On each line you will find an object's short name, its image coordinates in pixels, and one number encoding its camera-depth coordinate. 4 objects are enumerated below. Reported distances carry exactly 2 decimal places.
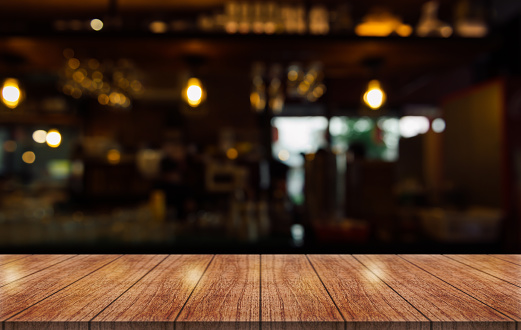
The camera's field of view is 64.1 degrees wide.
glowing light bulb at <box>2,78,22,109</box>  2.74
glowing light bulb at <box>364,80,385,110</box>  2.88
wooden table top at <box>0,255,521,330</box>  0.87
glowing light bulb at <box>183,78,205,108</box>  2.79
